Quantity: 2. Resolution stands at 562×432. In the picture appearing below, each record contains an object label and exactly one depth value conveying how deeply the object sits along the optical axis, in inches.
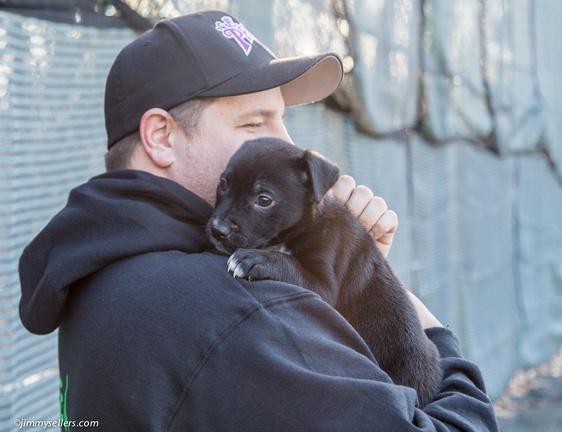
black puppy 65.7
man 56.7
